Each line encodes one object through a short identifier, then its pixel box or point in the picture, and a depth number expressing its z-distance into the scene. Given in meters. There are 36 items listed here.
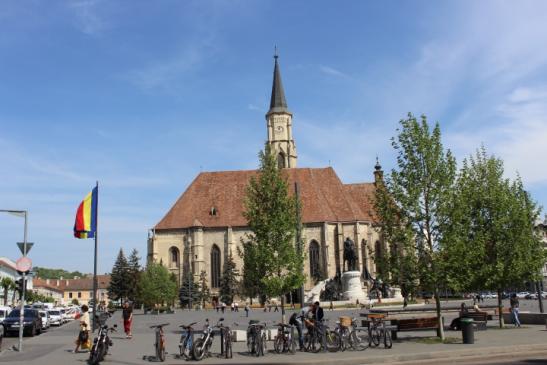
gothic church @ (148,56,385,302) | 64.94
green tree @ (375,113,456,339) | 18.03
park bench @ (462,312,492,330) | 22.63
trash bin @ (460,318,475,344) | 16.56
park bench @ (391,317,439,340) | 20.89
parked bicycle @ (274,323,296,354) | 16.03
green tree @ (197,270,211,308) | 63.39
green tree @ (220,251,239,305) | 63.09
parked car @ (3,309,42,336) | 27.33
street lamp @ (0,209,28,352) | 17.53
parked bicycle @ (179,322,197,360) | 14.98
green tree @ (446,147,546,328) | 21.83
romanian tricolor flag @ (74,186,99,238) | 27.27
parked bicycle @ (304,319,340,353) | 16.22
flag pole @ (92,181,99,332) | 27.33
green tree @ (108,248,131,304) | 74.88
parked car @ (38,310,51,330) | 33.28
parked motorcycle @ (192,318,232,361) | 14.65
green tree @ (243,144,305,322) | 23.25
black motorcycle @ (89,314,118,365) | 13.95
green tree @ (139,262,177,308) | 57.58
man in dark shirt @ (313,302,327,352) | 16.16
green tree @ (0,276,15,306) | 72.31
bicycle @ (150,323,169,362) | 14.57
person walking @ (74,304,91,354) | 17.31
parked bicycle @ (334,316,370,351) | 16.36
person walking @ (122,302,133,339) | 22.51
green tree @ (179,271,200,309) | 62.00
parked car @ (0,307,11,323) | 32.98
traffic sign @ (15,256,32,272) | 17.08
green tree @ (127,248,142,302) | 74.19
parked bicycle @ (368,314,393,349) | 16.57
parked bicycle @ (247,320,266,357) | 15.41
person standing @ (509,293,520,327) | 23.02
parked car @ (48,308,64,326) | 38.50
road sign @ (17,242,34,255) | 18.20
